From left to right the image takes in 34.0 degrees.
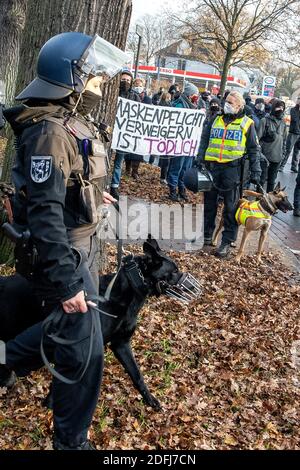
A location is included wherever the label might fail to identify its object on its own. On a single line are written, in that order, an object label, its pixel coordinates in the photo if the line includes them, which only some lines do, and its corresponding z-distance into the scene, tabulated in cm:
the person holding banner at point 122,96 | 924
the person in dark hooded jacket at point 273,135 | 1092
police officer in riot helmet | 241
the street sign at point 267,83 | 3625
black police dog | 329
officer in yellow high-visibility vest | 716
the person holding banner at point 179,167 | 1010
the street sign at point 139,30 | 1314
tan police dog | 722
